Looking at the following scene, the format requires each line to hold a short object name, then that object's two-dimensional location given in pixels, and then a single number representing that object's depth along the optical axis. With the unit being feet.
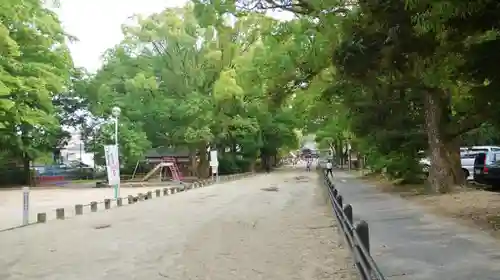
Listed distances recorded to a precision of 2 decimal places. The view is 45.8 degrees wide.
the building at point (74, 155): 324.23
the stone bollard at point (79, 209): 66.90
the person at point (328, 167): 130.56
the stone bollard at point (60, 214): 61.88
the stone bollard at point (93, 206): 71.33
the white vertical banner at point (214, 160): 144.18
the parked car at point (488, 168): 77.56
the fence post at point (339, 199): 35.46
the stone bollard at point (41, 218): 58.44
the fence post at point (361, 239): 19.35
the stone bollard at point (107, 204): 75.64
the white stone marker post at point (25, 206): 56.34
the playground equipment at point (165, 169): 167.12
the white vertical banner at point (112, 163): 83.25
